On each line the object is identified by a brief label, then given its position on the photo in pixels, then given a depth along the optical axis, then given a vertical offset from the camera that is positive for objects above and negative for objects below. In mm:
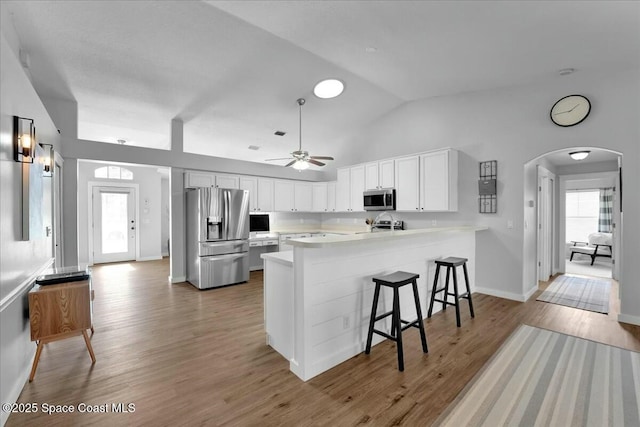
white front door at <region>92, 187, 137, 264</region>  7324 -286
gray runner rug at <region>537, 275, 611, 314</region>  4019 -1281
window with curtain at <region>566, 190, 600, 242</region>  8477 -54
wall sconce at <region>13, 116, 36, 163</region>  2062 +548
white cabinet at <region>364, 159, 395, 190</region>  5402 +741
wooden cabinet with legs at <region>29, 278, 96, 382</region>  2247 -791
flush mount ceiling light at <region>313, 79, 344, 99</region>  4684 +2074
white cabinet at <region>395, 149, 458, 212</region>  4637 +511
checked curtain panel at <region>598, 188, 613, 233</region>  8008 +3
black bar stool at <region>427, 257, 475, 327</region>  3344 -838
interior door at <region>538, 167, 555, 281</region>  5055 -225
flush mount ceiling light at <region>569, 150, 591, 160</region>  4576 +916
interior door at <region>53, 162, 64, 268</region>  3770 -40
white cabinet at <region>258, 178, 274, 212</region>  6309 +411
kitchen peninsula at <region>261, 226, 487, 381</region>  2309 -722
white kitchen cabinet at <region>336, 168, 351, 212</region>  6386 +490
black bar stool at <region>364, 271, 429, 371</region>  2387 -831
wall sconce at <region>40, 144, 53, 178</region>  2824 +547
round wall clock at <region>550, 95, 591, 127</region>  3668 +1313
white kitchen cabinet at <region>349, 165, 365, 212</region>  6059 +525
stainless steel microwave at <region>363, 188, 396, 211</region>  5336 +244
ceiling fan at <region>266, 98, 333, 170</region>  4281 +801
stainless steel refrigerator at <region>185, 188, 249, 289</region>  4934 -416
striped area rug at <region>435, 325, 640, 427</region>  1872 -1322
